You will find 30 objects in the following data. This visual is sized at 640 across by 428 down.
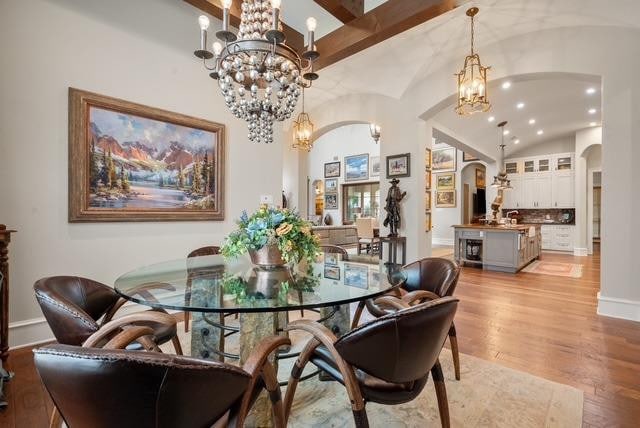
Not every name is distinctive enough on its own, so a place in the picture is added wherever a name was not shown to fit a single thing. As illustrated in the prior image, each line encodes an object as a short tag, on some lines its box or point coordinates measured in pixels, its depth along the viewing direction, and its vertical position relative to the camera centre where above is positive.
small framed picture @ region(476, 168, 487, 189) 11.05 +1.15
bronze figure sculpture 5.23 +0.07
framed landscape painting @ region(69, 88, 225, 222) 2.70 +0.48
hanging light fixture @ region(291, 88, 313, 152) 5.86 +1.48
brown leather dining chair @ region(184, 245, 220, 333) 2.82 -0.40
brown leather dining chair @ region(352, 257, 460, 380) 1.91 -0.50
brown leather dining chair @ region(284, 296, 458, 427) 1.10 -0.54
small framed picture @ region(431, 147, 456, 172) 10.61 +1.77
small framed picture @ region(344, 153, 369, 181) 12.30 +1.75
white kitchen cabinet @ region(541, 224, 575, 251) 8.69 -0.79
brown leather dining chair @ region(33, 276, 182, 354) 1.34 -0.50
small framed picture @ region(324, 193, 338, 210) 13.18 +0.40
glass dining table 1.37 -0.41
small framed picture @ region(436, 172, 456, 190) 10.59 +1.01
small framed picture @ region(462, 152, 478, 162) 10.04 +1.72
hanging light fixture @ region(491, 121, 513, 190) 7.01 +0.72
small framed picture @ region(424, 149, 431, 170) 5.32 +0.90
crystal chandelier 2.11 +1.09
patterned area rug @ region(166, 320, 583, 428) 1.66 -1.14
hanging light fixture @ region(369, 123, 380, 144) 5.77 +1.52
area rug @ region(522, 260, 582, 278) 5.70 -1.19
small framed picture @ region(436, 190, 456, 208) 10.57 +0.41
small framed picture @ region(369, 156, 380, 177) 12.00 +1.73
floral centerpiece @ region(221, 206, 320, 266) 1.91 -0.18
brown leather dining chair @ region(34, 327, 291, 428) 0.68 -0.41
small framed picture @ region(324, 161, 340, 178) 13.11 +1.76
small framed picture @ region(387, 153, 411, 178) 5.25 +0.78
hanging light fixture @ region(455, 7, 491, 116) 3.71 +1.47
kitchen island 5.79 -0.73
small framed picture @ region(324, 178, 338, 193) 13.19 +1.08
